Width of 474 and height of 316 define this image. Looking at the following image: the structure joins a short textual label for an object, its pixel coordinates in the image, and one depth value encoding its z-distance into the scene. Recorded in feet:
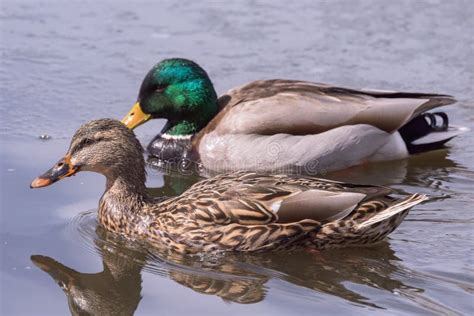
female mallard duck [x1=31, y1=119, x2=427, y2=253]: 45.73
